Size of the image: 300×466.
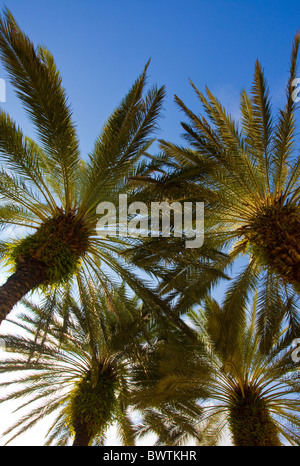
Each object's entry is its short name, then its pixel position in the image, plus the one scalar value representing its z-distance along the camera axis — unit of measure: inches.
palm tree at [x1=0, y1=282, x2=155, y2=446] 293.0
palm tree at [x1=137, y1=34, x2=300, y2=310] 252.5
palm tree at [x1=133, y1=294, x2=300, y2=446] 280.4
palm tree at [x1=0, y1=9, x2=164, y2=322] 209.3
